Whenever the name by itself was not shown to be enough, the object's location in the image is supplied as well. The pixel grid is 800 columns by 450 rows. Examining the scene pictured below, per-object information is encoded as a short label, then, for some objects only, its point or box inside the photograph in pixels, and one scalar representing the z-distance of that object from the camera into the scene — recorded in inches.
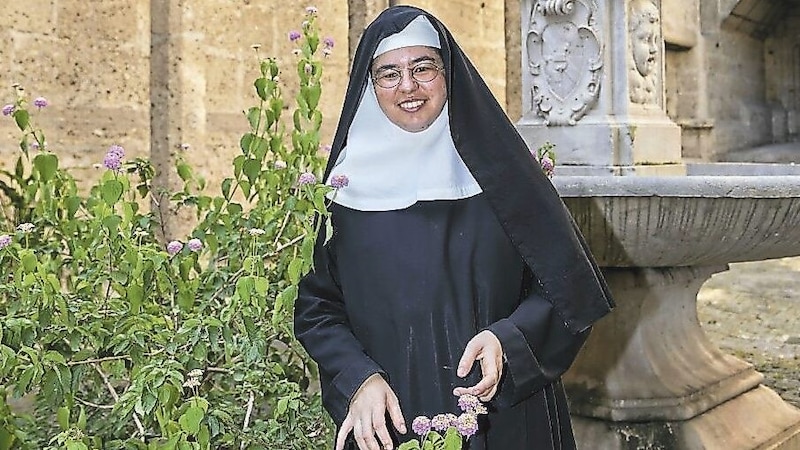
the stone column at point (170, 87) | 345.2
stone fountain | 196.0
